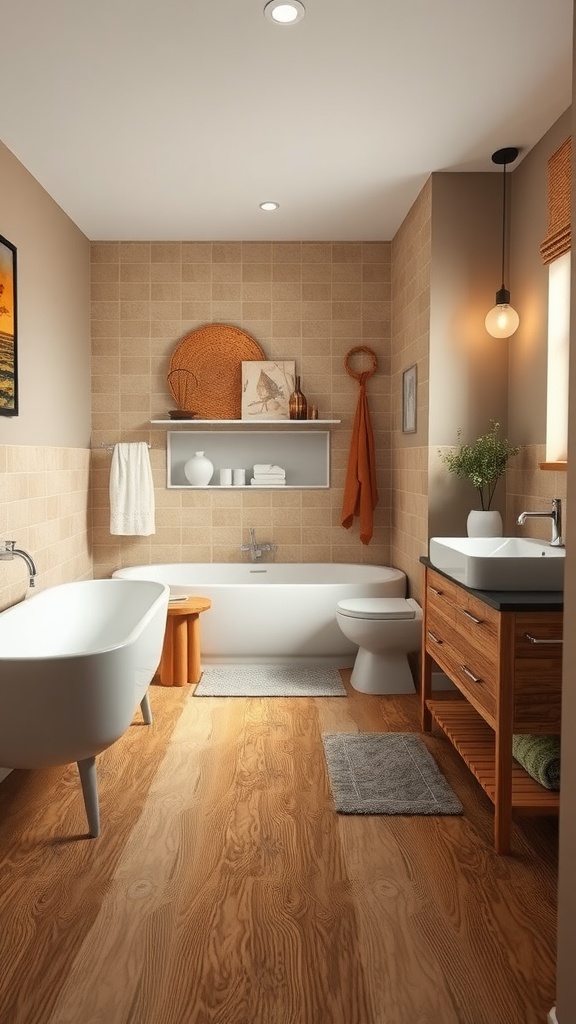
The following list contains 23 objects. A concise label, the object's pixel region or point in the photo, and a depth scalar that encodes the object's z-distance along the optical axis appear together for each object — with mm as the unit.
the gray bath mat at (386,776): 2846
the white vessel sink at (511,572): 2627
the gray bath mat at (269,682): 4246
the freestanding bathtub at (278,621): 4594
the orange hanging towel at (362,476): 5211
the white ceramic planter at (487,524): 3699
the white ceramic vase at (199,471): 5293
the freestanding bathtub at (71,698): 2375
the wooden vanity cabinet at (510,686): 2428
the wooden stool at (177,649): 4438
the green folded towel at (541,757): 2555
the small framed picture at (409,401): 4539
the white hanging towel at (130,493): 5152
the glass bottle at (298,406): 5242
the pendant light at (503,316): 3783
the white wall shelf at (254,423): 5180
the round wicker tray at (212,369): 5312
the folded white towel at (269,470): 5332
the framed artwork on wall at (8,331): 3516
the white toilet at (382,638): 4172
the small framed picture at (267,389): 5297
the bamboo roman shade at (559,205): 3170
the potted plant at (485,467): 3703
